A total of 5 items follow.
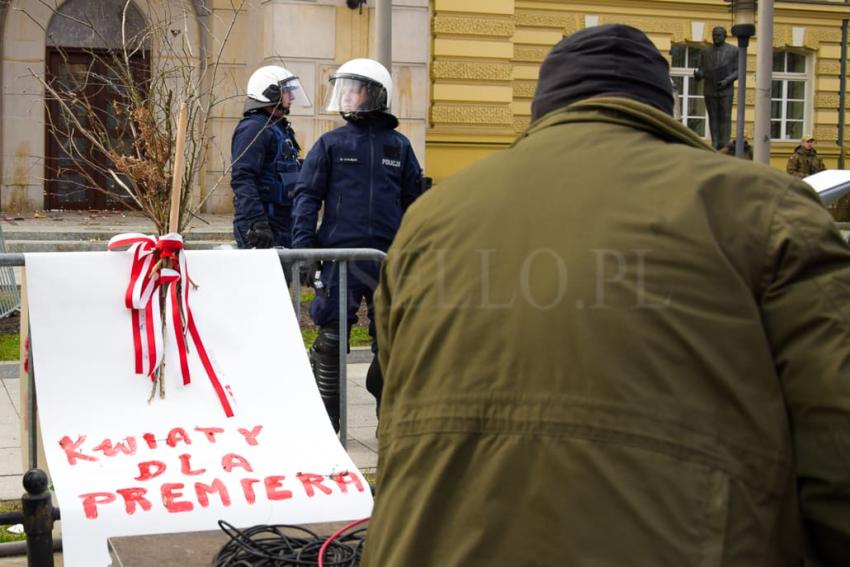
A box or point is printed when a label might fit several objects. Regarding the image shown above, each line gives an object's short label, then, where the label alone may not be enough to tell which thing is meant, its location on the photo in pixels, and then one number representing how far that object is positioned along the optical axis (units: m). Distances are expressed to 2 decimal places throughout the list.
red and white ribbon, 4.49
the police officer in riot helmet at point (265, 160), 7.35
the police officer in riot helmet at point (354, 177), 6.48
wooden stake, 4.66
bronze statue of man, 15.51
